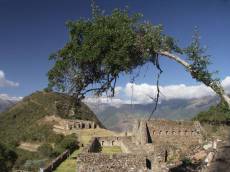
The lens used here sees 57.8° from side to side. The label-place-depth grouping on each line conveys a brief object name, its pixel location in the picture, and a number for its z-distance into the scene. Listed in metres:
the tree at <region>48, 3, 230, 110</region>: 8.13
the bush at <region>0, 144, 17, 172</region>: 28.97
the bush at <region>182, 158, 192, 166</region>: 8.64
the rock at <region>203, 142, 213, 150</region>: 8.73
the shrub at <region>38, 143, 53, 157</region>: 35.37
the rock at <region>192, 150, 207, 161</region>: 8.50
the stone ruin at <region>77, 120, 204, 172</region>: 10.88
